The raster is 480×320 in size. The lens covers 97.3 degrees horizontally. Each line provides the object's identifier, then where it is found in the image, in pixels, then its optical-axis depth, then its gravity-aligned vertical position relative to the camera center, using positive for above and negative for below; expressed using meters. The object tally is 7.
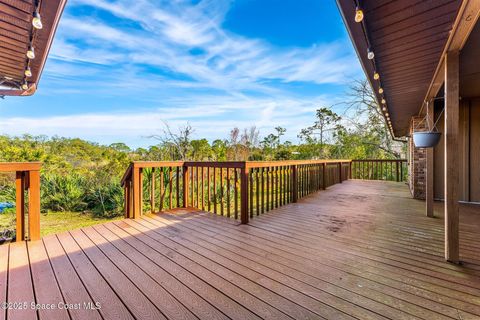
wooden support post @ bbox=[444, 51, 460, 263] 1.98 +0.01
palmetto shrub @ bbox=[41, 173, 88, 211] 5.36 -0.87
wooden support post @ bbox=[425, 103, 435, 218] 3.43 -0.32
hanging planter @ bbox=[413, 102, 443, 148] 2.48 +0.22
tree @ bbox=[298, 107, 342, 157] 13.01 +1.92
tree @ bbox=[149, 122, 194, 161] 7.33 +0.72
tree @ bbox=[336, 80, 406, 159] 11.91 +1.52
